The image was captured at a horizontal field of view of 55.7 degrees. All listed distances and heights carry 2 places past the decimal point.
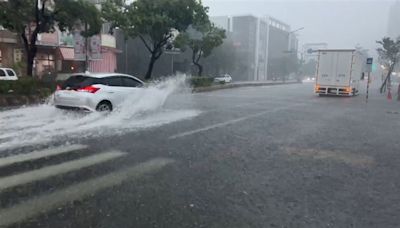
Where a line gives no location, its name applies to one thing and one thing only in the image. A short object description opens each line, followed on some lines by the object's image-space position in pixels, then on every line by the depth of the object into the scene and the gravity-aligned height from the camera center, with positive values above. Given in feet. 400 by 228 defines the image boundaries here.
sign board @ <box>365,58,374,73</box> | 85.92 +2.38
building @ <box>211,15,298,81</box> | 284.00 +16.99
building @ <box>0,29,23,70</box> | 98.07 +2.94
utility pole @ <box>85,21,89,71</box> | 71.05 +1.87
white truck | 87.86 -0.24
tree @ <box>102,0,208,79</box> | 86.33 +11.45
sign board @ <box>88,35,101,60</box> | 72.91 +3.30
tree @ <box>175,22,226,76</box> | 109.50 +8.05
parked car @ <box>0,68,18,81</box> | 74.33 -2.49
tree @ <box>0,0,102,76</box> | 60.41 +7.82
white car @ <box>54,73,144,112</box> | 37.42 -2.97
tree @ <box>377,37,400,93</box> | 134.00 +7.59
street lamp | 371.56 +27.51
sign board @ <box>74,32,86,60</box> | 72.74 +3.39
